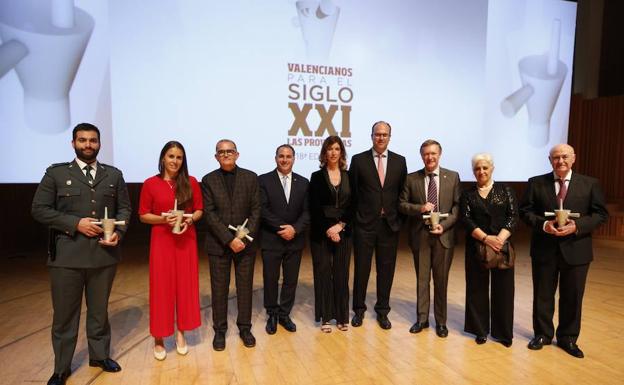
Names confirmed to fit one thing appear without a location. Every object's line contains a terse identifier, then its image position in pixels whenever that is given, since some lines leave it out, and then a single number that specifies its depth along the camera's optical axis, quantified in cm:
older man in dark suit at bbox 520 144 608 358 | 276
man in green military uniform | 230
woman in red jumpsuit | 259
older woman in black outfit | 285
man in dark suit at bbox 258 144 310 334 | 313
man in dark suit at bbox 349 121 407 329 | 320
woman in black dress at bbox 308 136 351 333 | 310
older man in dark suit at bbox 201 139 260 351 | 281
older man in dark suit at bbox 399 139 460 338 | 309
